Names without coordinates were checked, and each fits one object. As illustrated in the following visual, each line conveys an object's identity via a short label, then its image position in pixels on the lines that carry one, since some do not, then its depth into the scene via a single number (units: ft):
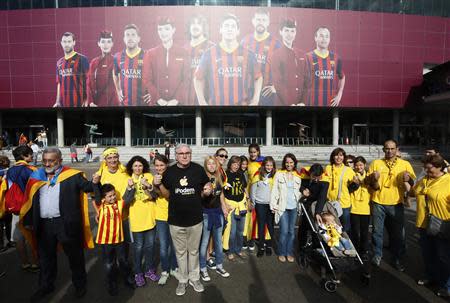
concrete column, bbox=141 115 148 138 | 108.17
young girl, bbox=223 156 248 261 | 14.16
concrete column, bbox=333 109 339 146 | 96.78
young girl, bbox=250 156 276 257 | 14.49
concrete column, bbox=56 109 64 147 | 93.97
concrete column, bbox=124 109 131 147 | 92.63
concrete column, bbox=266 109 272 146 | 94.99
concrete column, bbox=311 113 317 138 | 111.65
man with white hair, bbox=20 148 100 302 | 10.25
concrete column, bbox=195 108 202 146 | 92.63
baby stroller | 11.31
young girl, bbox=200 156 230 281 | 12.13
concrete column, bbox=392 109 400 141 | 101.91
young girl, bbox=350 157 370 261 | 13.37
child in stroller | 11.59
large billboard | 83.92
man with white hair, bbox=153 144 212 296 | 10.62
